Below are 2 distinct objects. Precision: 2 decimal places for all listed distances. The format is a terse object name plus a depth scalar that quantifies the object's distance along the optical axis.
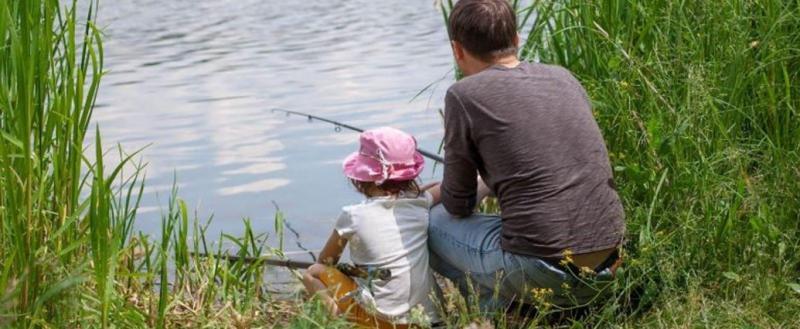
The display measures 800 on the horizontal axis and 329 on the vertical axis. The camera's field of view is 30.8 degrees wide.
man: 3.69
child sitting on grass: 3.91
